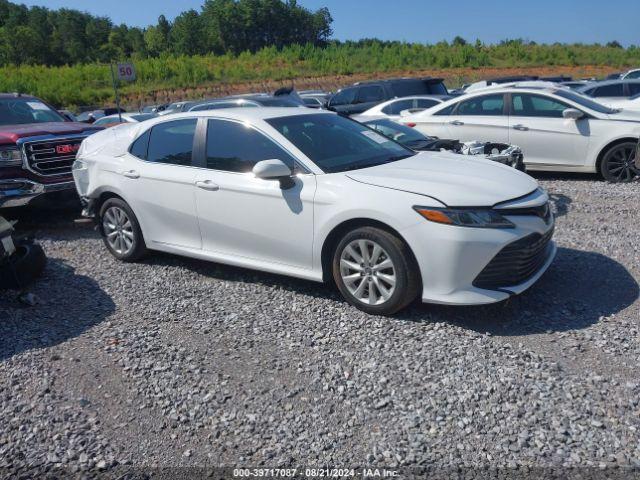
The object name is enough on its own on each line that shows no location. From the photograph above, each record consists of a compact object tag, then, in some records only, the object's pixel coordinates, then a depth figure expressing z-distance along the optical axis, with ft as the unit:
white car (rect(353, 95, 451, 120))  43.14
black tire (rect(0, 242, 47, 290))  17.35
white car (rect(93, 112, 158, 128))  63.10
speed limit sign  55.42
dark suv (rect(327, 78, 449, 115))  58.23
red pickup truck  25.25
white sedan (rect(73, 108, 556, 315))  13.94
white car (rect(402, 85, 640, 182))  29.45
